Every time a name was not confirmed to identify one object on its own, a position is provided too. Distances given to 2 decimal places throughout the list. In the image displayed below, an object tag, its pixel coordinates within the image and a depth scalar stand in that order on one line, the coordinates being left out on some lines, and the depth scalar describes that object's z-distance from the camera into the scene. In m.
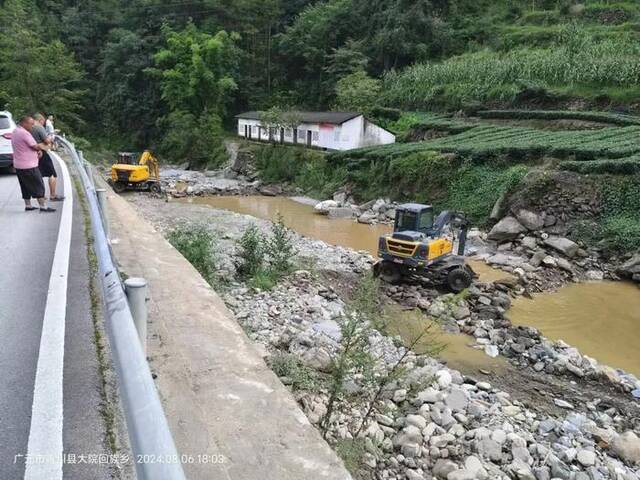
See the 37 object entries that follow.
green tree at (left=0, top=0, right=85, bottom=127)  32.38
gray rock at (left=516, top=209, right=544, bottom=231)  18.58
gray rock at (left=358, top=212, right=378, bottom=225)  23.52
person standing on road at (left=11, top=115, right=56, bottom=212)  8.46
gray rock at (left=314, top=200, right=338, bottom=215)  25.35
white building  33.41
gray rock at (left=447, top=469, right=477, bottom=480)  5.12
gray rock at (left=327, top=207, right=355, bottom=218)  24.53
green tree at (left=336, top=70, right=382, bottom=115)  38.06
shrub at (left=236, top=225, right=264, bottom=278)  11.13
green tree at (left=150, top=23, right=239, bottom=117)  43.88
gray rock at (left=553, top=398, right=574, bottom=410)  7.92
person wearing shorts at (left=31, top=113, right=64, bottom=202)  9.50
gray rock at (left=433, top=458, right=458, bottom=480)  5.24
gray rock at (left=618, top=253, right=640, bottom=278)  15.41
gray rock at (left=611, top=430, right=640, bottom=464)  6.33
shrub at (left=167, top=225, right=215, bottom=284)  9.16
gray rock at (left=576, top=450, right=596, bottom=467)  6.02
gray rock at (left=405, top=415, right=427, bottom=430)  6.04
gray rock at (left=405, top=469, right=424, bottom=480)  5.05
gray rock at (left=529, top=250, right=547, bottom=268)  16.27
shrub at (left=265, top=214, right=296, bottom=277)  11.44
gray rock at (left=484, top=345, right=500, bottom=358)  9.82
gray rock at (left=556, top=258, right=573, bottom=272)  15.98
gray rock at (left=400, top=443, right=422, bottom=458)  5.47
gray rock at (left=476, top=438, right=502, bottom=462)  5.71
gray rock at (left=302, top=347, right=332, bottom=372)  6.69
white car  12.44
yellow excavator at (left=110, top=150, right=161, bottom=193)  26.09
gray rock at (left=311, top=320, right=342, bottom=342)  8.43
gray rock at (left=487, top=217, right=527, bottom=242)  18.59
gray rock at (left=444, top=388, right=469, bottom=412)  6.77
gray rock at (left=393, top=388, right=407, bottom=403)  6.65
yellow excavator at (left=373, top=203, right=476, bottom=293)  12.55
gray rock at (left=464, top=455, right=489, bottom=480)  5.21
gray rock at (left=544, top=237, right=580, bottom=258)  16.98
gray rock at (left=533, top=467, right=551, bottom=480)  5.58
